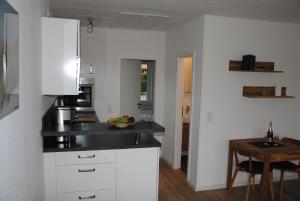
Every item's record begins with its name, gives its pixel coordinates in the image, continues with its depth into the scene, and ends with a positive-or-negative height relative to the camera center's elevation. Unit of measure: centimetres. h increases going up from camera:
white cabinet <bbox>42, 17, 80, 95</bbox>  239 +24
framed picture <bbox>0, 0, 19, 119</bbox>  102 +9
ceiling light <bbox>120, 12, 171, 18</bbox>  363 +97
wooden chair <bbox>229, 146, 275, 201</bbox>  342 -112
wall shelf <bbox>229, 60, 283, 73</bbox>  379 +28
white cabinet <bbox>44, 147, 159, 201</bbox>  252 -97
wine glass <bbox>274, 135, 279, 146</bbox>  381 -81
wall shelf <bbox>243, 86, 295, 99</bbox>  390 -11
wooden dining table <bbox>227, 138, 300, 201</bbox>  328 -88
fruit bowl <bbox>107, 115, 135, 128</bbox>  279 -44
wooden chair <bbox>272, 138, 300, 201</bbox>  352 -112
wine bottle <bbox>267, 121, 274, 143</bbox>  372 -72
